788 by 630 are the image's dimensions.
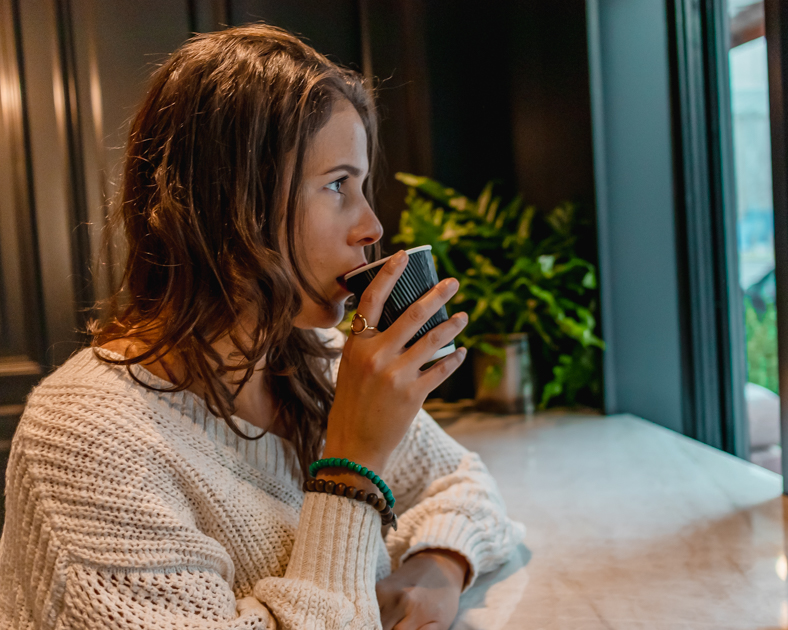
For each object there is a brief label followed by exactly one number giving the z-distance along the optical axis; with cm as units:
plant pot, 182
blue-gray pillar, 167
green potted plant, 181
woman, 57
